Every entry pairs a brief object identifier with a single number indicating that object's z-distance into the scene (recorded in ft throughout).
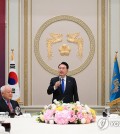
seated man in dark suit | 25.99
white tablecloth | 15.46
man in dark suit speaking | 29.52
